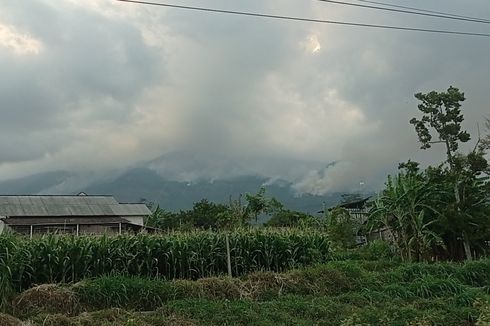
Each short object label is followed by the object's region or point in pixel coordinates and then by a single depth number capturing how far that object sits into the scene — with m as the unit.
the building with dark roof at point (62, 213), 33.06
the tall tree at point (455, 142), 19.39
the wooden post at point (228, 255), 12.86
